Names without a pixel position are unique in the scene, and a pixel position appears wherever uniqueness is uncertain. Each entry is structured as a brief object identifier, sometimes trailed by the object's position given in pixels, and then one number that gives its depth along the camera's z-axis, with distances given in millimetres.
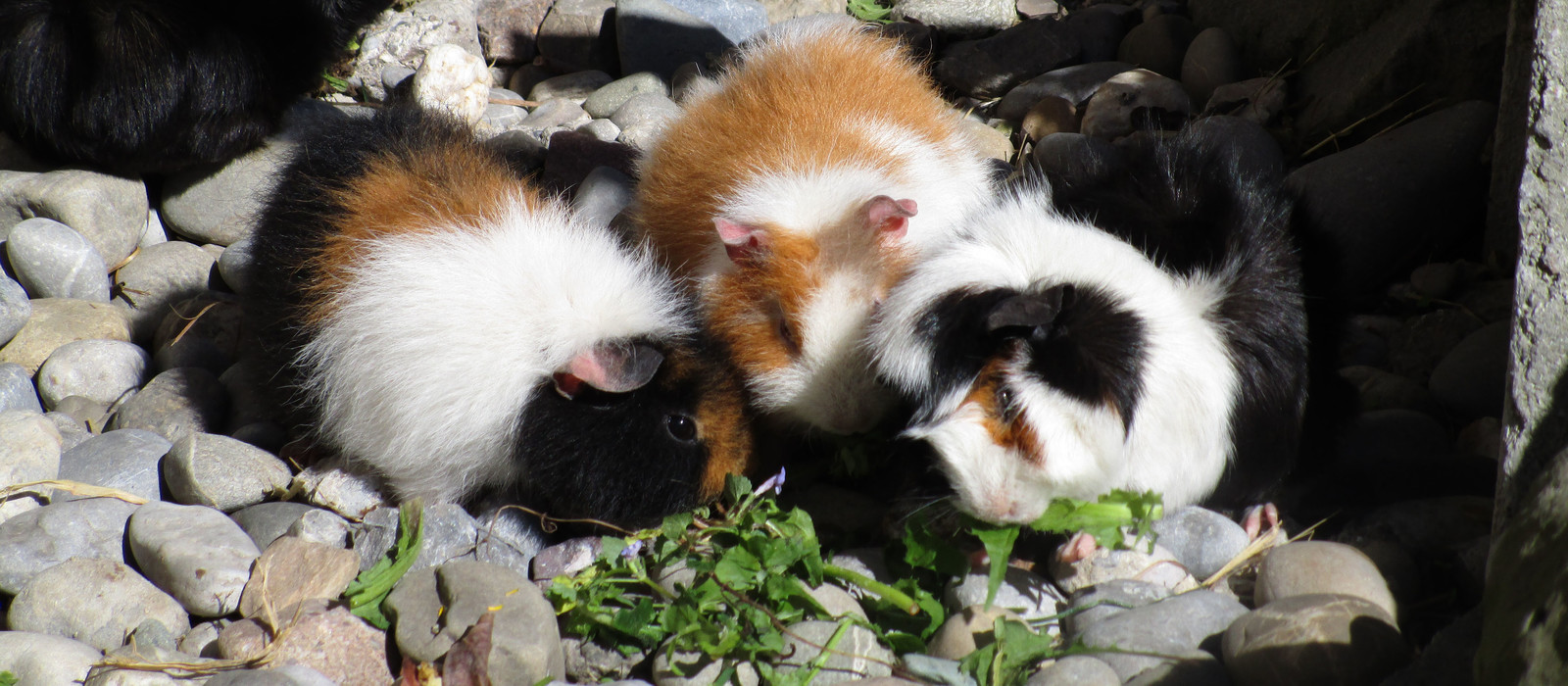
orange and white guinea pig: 2645
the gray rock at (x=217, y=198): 3967
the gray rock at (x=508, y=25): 5438
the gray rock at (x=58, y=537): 2432
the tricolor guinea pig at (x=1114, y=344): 2078
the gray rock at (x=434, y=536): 2623
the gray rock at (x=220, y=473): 2729
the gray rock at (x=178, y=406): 3100
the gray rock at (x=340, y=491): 2818
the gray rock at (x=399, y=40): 4996
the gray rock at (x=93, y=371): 3230
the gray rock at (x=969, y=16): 5160
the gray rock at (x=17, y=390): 3090
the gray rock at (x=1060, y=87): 4359
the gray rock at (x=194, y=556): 2406
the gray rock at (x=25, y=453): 2680
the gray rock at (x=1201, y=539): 2424
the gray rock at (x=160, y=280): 3682
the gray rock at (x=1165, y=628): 2033
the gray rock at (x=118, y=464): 2777
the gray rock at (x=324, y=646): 2236
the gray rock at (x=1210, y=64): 4203
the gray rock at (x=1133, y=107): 4070
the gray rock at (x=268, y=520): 2664
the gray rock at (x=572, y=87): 5113
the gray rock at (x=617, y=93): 4840
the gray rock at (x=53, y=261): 3535
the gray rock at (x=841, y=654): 2174
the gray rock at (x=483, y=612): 2193
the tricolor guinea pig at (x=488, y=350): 2623
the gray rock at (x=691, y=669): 2176
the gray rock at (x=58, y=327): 3314
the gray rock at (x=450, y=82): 4617
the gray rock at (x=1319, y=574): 2102
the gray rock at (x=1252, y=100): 3939
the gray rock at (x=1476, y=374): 2766
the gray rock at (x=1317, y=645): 1824
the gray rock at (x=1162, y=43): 4496
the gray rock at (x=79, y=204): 3705
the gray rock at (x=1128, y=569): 2344
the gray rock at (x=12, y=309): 3289
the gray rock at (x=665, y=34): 5105
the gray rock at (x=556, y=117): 4766
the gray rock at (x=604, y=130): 4465
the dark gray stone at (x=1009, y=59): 4676
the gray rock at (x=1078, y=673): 1950
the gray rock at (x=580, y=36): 5297
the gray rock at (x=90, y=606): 2303
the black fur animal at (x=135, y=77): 3648
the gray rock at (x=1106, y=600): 2193
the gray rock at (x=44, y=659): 2115
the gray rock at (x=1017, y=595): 2318
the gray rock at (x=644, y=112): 4625
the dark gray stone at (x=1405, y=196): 3229
